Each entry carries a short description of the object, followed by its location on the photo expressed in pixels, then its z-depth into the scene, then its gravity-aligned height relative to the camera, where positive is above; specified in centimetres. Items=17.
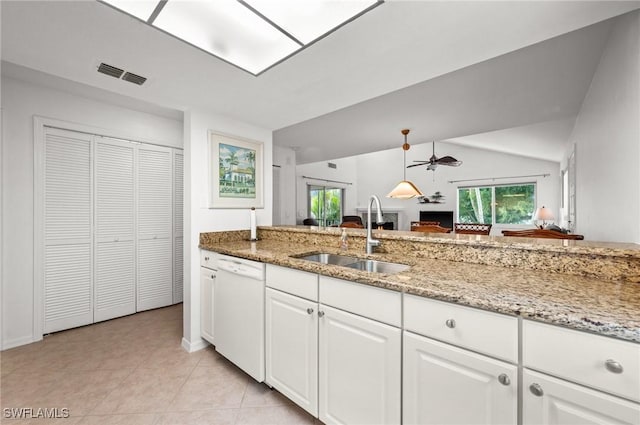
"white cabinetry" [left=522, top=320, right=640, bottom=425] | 71 -46
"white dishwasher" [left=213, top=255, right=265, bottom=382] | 176 -72
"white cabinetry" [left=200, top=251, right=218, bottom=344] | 222 -67
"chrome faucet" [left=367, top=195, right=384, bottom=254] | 186 -20
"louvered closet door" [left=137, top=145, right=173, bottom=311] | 313 -20
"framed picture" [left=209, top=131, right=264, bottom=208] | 252 +39
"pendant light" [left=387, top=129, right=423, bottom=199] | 452 +34
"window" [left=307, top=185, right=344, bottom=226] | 762 +23
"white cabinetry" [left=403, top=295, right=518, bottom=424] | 88 -55
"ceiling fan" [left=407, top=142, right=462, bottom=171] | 464 +88
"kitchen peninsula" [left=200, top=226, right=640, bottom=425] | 77 -44
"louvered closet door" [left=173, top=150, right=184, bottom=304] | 339 -18
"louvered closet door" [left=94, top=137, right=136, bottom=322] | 284 -20
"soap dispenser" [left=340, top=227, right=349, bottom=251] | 198 -22
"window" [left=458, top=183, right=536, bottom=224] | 673 +21
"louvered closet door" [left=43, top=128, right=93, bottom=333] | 256 -18
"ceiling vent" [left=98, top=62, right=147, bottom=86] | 176 +93
